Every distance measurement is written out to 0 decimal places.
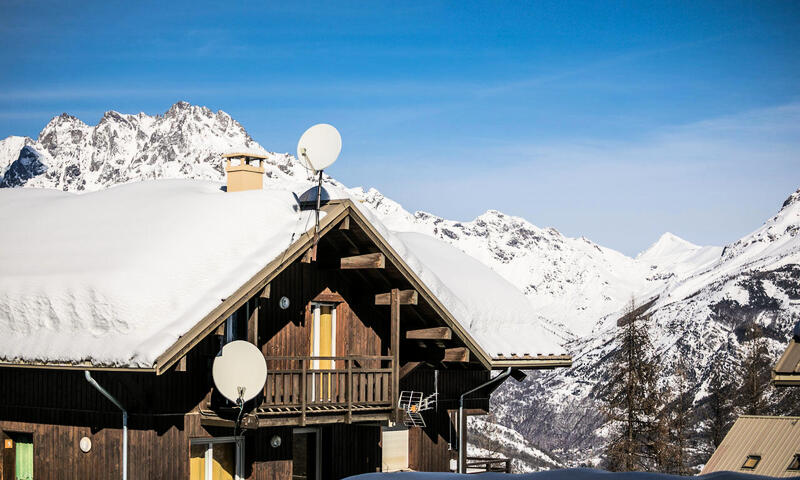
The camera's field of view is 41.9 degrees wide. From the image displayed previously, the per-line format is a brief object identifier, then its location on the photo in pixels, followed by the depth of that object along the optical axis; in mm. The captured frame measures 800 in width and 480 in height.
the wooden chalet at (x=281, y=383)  16797
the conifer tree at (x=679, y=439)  45281
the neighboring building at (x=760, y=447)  39500
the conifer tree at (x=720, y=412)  51781
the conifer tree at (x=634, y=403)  40406
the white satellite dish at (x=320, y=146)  17656
